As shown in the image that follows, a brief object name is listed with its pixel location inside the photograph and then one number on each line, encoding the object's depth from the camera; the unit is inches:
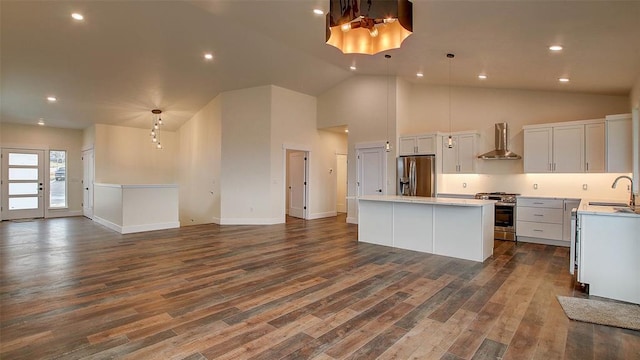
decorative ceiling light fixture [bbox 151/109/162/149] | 345.7
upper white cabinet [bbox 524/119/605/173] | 209.5
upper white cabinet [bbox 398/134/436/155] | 276.1
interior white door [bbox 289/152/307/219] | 354.6
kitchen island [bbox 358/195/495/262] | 177.8
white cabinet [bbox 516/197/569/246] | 216.7
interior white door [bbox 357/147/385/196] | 306.2
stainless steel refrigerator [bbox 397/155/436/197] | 276.1
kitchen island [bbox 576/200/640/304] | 122.5
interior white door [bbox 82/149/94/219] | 373.7
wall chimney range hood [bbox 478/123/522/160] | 244.2
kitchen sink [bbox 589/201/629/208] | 184.3
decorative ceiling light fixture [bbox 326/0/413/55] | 109.3
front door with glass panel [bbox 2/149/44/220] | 351.9
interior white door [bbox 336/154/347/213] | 413.1
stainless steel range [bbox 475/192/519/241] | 233.0
